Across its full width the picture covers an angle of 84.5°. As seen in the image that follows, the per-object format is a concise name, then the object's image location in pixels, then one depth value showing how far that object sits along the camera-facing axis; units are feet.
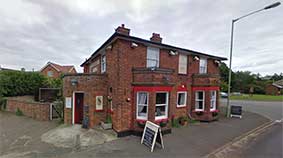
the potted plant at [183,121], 38.61
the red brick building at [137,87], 30.42
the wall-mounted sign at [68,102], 35.99
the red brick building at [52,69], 142.91
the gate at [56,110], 43.04
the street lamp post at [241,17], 36.64
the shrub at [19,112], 47.76
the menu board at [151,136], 23.43
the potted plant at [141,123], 30.04
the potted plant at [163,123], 31.14
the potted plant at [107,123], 31.99
